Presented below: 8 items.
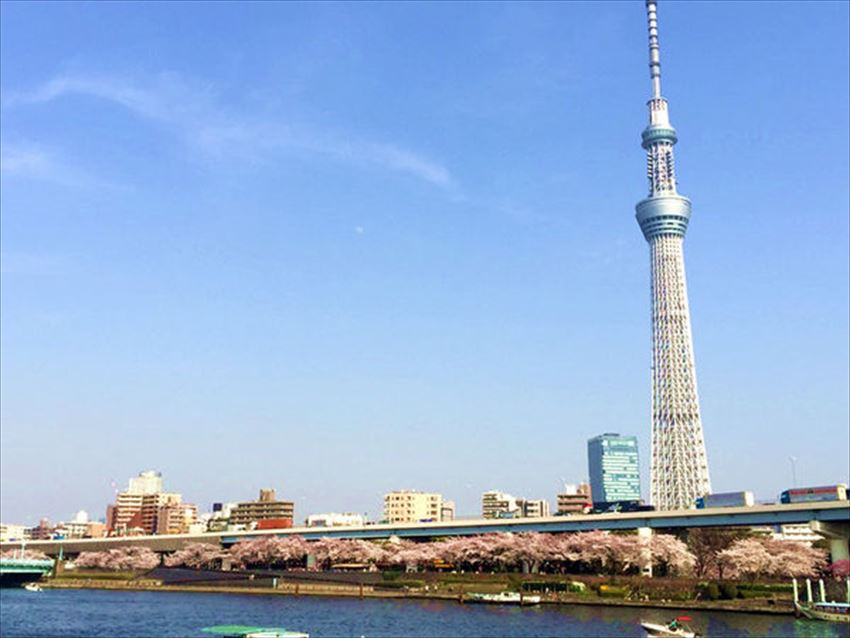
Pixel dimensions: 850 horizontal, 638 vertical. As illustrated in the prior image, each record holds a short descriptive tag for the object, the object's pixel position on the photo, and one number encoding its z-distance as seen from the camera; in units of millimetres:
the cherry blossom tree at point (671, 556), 101750
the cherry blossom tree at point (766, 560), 93812
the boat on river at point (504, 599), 86375
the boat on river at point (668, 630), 56250
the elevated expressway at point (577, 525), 92875
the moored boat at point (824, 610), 66688
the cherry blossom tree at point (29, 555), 163438
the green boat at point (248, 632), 56594
